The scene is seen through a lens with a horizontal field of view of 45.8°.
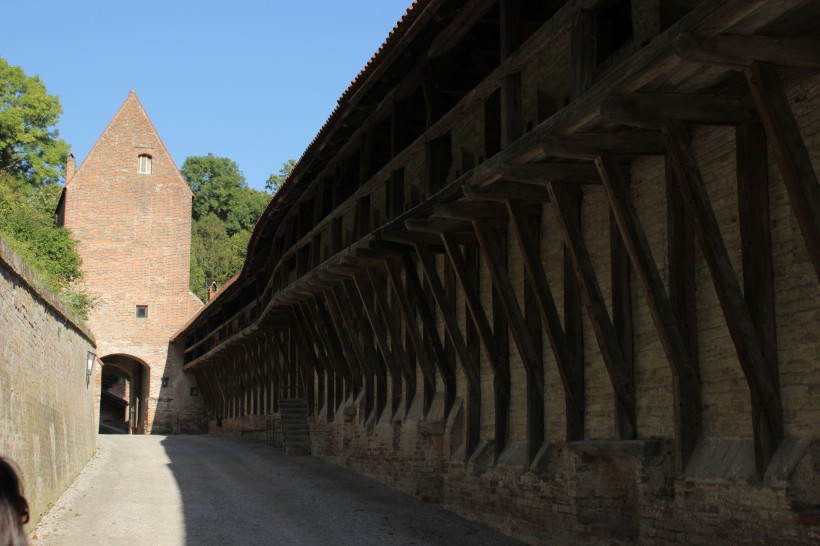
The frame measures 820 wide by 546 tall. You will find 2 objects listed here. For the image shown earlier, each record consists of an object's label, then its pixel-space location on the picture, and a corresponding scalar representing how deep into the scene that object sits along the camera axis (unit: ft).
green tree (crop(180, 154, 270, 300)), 204.64
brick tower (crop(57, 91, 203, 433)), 124.47
